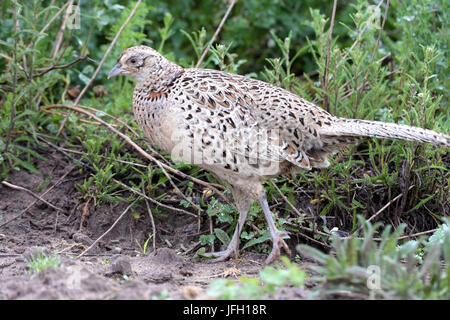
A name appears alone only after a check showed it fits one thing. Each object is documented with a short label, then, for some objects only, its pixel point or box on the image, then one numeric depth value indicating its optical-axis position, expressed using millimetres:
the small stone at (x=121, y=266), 4141
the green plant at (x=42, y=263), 3768
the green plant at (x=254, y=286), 3172
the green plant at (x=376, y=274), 3162
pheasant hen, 4441
